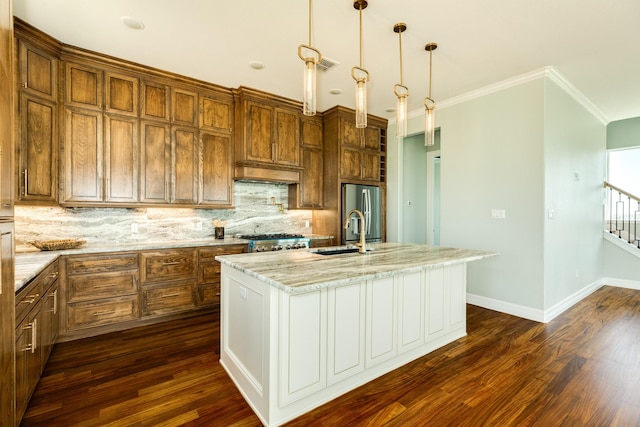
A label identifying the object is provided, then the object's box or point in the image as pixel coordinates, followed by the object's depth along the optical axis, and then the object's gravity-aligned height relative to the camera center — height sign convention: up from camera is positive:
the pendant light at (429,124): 2.62 +0.77
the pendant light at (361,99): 2.15 +0.82
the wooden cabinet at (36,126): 2.58 +0.77
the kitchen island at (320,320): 1.74 -0.72
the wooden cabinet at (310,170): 4.51 +0.66
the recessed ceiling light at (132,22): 2.47 +1.58
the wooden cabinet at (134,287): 2.86 -0.77
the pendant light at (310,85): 1.93 +0.82
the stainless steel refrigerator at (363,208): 4.56 +0.08
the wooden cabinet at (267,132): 3.90 +1.10
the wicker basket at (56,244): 2.84 -0.30
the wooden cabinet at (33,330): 1.64 -0.76
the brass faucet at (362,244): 2.50 -0.26
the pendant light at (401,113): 2.44 +0.81
